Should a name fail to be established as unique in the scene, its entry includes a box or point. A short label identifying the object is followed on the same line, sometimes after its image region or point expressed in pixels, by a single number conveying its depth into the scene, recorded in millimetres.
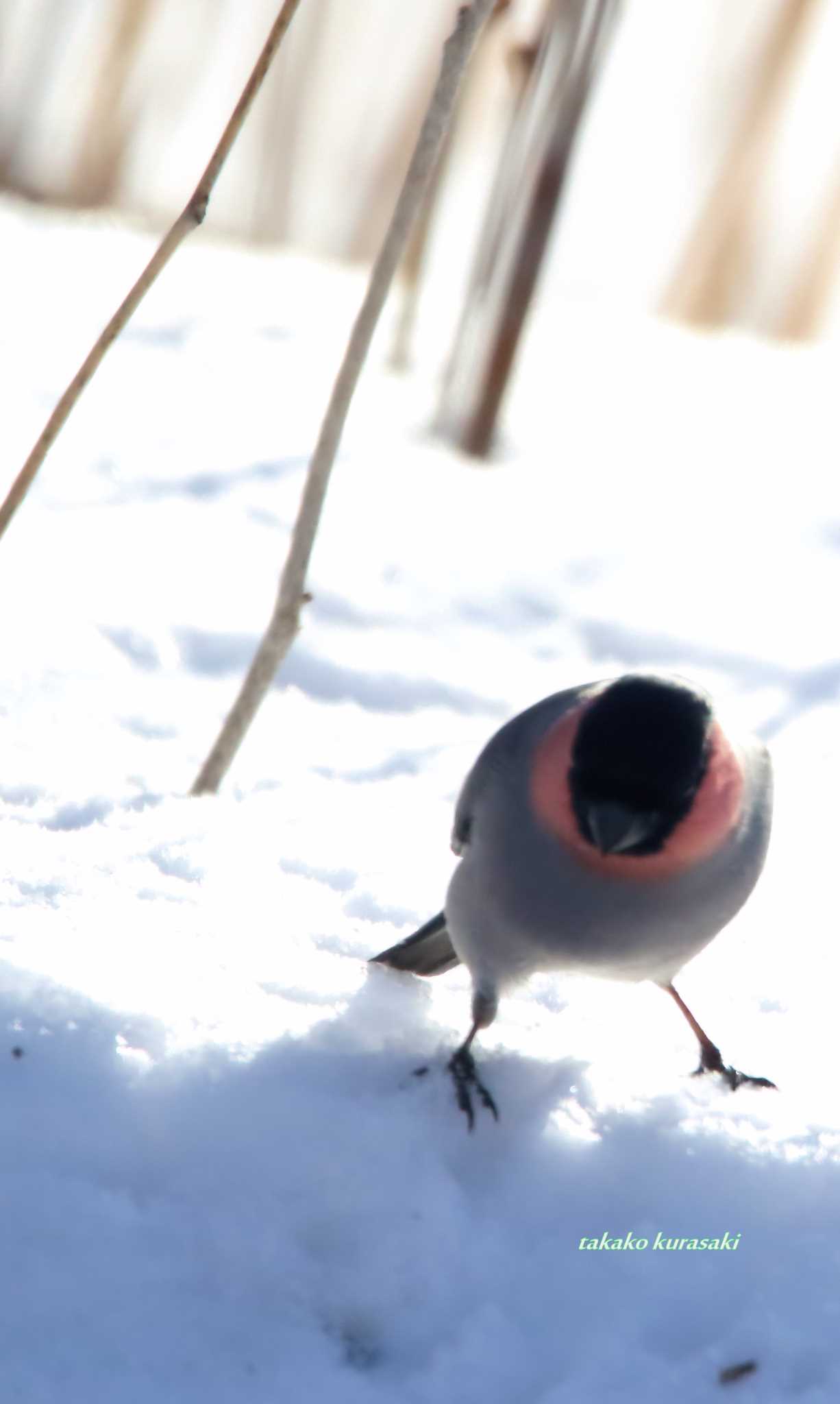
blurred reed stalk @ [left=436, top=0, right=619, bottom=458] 4305
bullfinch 3985
